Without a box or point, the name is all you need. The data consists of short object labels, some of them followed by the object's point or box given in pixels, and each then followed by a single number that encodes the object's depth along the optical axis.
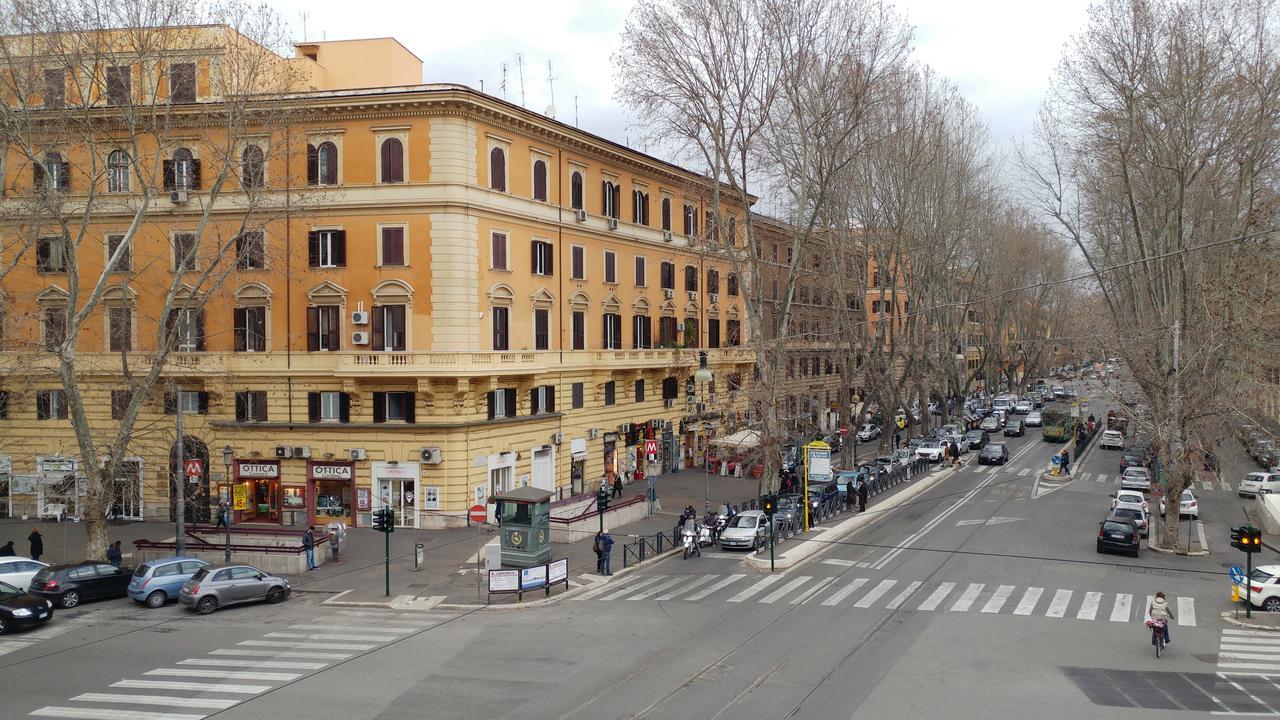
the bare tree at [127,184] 27.61
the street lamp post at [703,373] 36.47
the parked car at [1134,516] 32.91
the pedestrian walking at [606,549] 28.80
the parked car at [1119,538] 31.00
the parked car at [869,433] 74.38
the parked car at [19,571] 25.34
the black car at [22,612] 21.69
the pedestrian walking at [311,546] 29.67
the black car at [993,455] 58.66
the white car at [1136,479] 46.53
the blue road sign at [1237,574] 24.09
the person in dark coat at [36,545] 29.92
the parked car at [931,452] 59.03
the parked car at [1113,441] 67.50
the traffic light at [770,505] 29.23
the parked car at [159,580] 24.91
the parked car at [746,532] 32.78
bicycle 19.08
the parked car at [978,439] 66.06
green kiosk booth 28.09
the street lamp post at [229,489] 29.39
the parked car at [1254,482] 45.07
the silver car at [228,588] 24.22
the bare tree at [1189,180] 32.28
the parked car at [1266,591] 23.56
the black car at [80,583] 24.61
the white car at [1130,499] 37.12
